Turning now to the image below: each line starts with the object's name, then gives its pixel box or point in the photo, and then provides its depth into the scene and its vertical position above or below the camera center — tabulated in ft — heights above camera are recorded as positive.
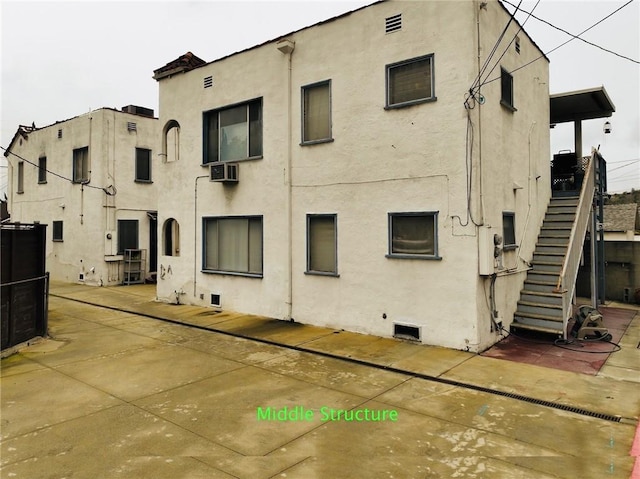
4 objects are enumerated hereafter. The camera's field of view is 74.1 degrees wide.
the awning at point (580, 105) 37.88 +13.17
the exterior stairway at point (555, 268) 27.71 -2.04
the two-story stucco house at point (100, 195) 58.85 +7.14
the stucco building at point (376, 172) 26.09 +5.16
